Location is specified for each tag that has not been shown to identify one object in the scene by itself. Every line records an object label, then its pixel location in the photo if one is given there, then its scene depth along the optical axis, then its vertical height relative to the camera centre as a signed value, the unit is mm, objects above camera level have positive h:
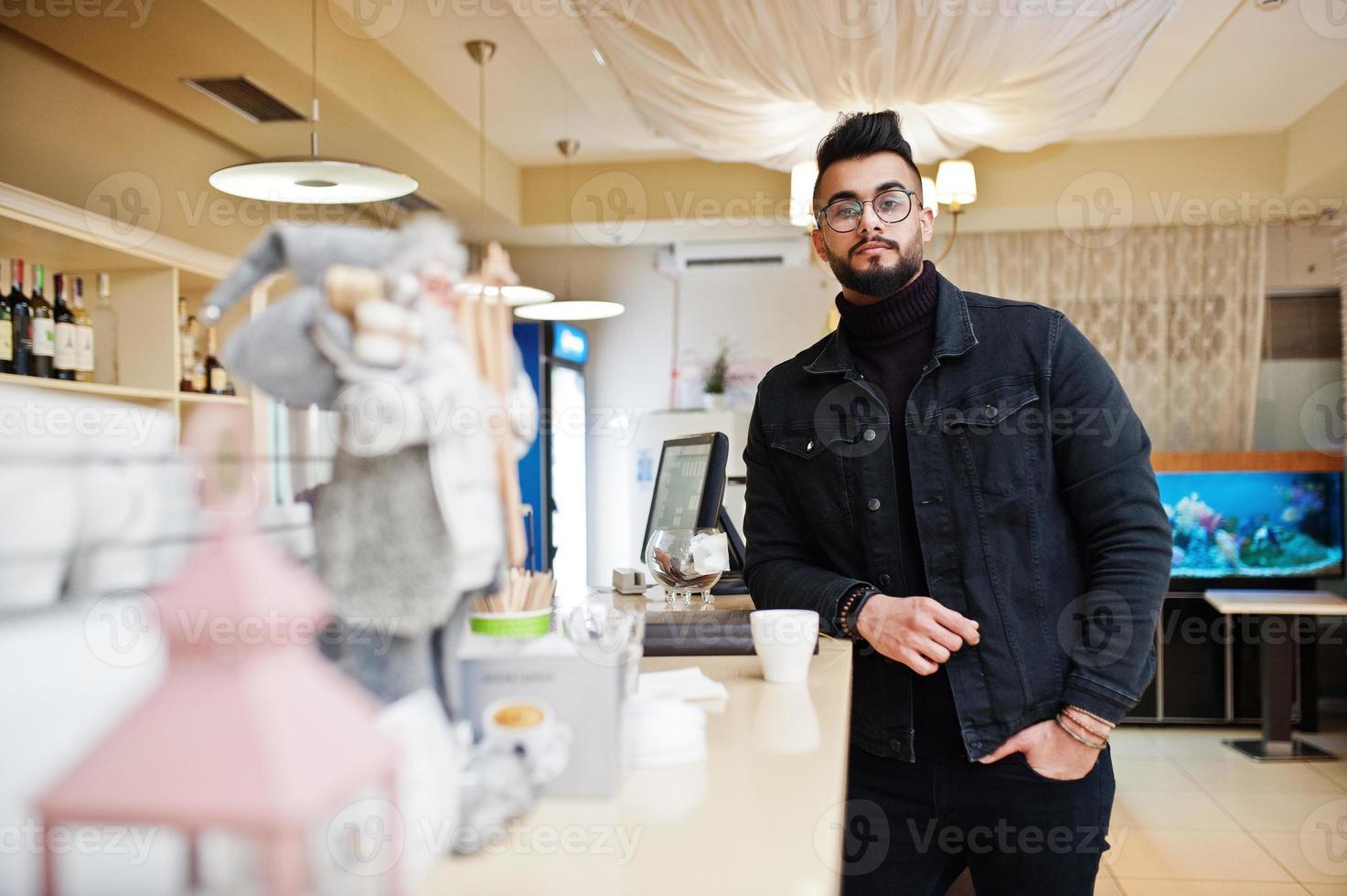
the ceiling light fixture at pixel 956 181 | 4836 +1120
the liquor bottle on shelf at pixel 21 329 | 3057 +272
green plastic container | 827 -164
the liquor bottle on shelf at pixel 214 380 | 3478 +139
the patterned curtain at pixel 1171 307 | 6379 +709
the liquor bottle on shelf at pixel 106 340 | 3600 +280
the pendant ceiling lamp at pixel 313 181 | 2574 +619
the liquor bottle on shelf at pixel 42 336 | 3092 +253
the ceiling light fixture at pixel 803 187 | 4188 +945
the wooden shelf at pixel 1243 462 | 5508 -220
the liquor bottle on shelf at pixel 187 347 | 3646 +259
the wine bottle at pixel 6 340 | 2967 +231
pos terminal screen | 2254 -148
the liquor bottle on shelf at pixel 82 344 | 3283 +243
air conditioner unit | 7320 +1177
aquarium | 5547 -546
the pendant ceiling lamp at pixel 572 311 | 5379 +577
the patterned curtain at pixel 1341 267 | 5898 +899
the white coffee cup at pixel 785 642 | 1326 -285
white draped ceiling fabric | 2650 +1041
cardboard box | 760 -202
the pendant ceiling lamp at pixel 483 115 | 3477 +1577
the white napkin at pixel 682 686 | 1175 -314
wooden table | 4641 -1115
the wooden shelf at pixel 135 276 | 3145 +508
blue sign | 6785 +524
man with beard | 1568 -213
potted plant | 7098 +232
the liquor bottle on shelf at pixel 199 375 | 3676 +164
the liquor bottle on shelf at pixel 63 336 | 3201 +263
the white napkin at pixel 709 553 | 2008 -257
